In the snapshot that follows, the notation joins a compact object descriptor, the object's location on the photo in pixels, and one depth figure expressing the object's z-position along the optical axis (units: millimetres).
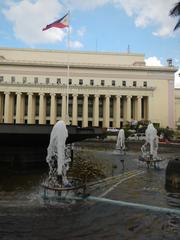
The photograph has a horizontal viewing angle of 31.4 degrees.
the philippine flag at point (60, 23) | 27666
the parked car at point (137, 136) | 60406
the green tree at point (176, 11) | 28780
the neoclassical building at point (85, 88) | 85438
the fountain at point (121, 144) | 33131
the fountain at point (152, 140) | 19823
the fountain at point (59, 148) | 9867
